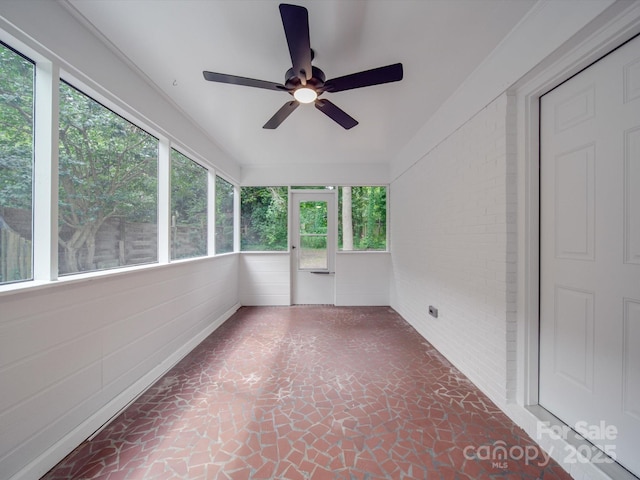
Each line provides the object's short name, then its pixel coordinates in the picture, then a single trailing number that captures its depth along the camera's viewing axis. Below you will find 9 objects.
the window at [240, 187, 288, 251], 4.53
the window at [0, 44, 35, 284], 1.21
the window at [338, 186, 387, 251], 4.47
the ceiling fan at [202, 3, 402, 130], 1.29
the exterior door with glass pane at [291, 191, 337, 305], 4.60
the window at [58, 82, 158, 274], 1.51
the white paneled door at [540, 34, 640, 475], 1.14
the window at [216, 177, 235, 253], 3.73
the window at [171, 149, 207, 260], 2.59
